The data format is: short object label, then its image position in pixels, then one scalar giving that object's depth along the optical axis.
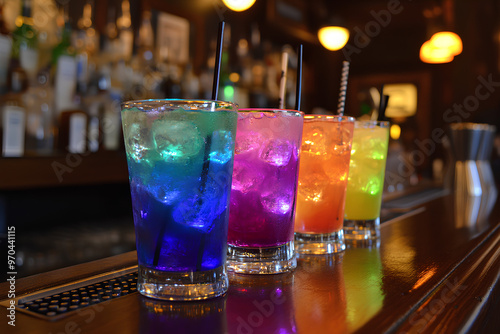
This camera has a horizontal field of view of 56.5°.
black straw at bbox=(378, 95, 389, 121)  1.08
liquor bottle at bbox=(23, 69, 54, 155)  2.07
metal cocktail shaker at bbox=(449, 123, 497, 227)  2.24
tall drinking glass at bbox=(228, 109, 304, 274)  0.70
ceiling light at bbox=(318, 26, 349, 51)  4.23
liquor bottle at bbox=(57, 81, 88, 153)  2.09
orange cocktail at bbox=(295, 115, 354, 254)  0.84
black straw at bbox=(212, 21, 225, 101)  0.62
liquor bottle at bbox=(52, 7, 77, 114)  2.17
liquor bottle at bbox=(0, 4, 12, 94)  1.97
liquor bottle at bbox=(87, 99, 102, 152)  2.17
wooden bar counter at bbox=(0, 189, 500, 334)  0.49
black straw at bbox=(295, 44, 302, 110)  0.76
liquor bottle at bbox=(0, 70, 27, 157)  1.82
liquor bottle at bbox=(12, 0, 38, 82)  2.11
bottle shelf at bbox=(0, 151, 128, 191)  1.77
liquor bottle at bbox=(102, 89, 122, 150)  2.27
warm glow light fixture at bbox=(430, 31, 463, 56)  4.84
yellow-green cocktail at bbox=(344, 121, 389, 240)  1.01
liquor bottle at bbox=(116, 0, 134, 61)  2.60
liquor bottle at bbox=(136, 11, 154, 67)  2.91
